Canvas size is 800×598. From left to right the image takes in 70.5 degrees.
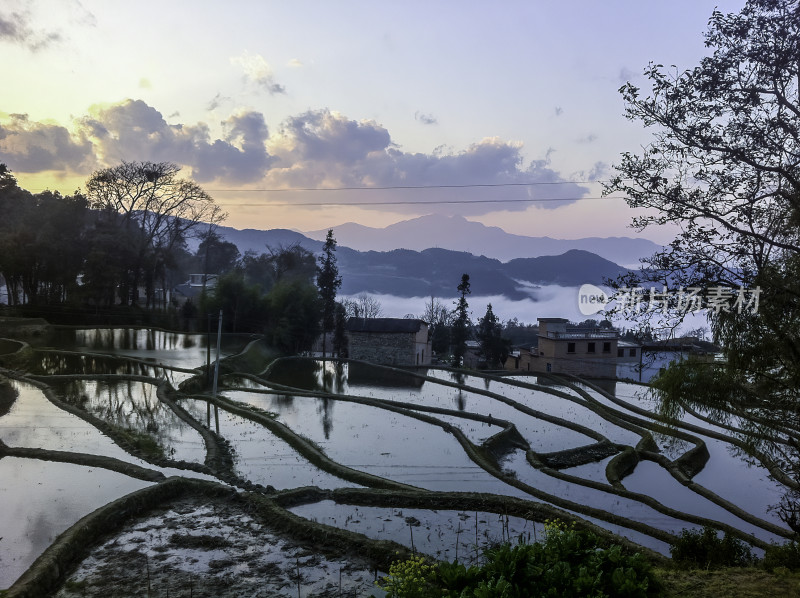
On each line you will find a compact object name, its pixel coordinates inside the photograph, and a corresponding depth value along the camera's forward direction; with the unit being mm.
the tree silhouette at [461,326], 43906
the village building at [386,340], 39719
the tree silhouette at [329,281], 46188
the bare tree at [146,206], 46750
